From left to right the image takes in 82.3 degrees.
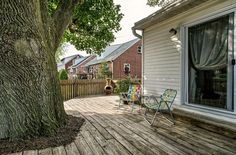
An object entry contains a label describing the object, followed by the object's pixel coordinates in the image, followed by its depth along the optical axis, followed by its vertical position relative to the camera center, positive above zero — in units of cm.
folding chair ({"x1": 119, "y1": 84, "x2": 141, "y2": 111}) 431 -55
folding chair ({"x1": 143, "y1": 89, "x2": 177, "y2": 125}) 302 -61
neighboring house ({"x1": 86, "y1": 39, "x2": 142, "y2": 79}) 1403 +168
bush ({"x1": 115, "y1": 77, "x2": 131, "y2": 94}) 623 -38
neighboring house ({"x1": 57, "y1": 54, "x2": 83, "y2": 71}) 2741 +339
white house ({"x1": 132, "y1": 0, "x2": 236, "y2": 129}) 250 +48
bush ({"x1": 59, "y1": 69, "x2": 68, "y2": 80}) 1085 +13
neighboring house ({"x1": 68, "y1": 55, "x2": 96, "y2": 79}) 2083 +186
